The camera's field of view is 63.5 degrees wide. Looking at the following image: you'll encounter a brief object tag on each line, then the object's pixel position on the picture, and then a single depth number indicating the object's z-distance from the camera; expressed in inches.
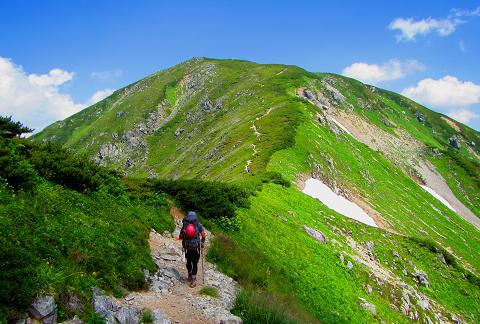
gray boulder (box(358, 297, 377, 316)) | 892.0
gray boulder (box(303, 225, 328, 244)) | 1130.4
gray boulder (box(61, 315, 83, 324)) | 383.6
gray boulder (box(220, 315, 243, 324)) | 469.4
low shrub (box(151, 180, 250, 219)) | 919.0
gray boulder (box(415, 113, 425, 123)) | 6617.1
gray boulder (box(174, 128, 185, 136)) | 5414.4
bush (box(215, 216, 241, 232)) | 892.0
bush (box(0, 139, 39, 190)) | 528.1
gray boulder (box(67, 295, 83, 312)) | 394.6
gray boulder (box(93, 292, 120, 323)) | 411.2
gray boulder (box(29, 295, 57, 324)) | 365.4
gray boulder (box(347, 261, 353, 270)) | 1031.9
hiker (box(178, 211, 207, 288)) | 576.1
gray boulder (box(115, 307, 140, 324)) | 421.1
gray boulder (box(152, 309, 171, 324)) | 436.8
